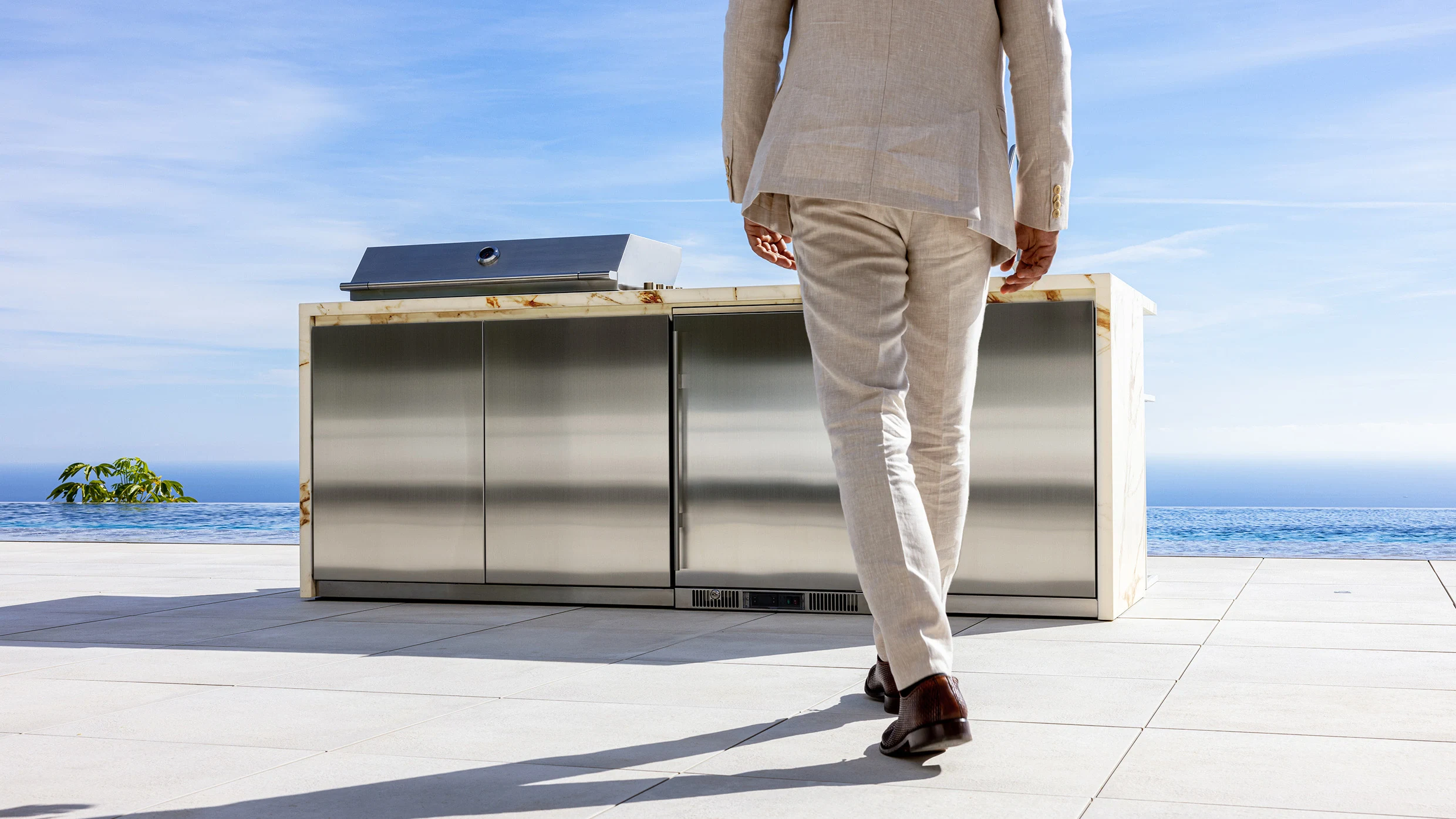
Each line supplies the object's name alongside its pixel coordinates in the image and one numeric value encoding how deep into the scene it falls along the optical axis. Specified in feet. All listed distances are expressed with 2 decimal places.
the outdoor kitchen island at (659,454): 10.57
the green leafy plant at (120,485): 46.57
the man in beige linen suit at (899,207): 5.42
